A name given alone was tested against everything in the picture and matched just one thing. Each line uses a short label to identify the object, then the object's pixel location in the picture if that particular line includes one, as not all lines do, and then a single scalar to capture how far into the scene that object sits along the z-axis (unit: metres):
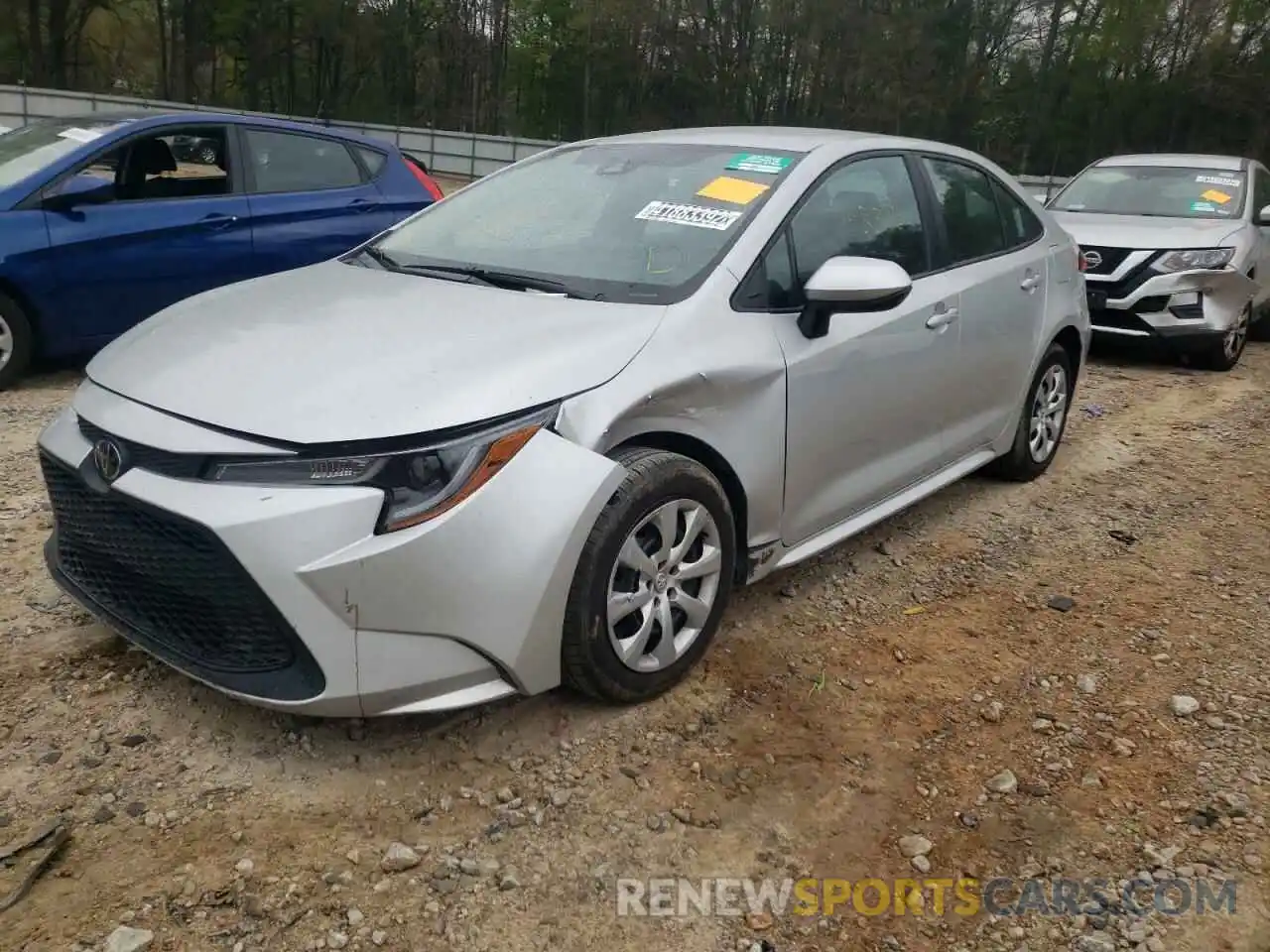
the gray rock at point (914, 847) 2.35
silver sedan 2.24
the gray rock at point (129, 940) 1.95
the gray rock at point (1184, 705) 2.95
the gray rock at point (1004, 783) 2.59
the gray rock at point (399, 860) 2.20
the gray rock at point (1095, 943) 2.11
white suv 7.18
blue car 5.16
